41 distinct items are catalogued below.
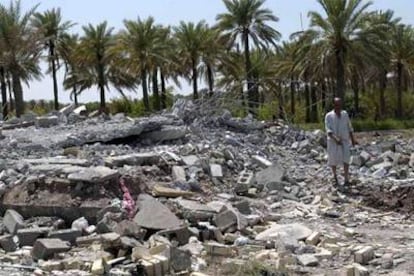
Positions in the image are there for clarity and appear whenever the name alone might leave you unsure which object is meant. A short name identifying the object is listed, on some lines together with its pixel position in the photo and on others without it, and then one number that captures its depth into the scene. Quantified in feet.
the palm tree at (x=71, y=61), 121.60
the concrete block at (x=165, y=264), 21.30
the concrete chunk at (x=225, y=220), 26.68
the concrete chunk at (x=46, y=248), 23.39
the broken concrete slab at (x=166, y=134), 40.81
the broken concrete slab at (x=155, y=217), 25.79
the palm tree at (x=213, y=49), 117.50
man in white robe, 34.35
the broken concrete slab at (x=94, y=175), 29.12
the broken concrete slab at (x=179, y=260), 21.70
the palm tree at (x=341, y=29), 94.48
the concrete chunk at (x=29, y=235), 25.43
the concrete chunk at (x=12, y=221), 26.64
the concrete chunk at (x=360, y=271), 20.66
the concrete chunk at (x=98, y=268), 21.20
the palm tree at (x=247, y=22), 112.68
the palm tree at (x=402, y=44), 123.44
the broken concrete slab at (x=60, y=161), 32.26
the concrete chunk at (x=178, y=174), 32.76
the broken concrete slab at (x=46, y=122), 50.55
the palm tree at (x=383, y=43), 96.87
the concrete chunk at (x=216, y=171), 34.54
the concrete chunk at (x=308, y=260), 22.37
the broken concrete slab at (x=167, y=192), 30.01
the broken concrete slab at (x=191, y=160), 35.24
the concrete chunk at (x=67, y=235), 25.13
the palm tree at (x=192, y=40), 119.34
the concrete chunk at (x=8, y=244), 24.89
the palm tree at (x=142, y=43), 113.80
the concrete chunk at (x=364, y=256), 22.56
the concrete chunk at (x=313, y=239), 24.81
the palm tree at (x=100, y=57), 121.19
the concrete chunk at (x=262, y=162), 37.19
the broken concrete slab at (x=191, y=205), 27.73
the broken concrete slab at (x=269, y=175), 34.58
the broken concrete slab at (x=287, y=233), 25.21
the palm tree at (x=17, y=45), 91.66
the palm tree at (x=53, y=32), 115.65
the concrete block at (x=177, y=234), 25.07
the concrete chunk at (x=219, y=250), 23.47
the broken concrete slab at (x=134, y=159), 33.13
